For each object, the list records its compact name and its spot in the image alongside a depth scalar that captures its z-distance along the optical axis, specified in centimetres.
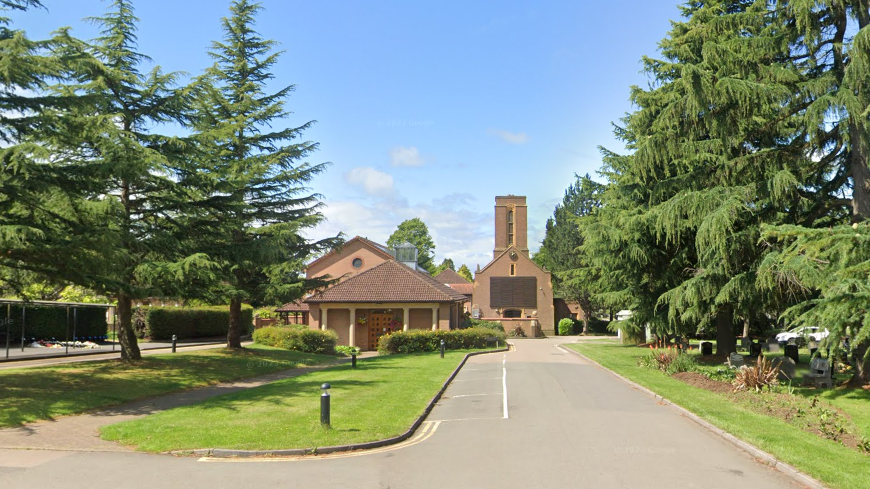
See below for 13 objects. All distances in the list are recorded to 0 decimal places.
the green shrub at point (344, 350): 3448
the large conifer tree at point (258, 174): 2616
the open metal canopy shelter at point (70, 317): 2529
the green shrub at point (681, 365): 2141
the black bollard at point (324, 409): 1098
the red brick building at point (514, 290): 6134
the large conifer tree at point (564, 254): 6094
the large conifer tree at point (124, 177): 1532
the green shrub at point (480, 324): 4772
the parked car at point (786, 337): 3062
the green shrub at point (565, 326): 6200
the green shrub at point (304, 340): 3272
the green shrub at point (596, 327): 6375
